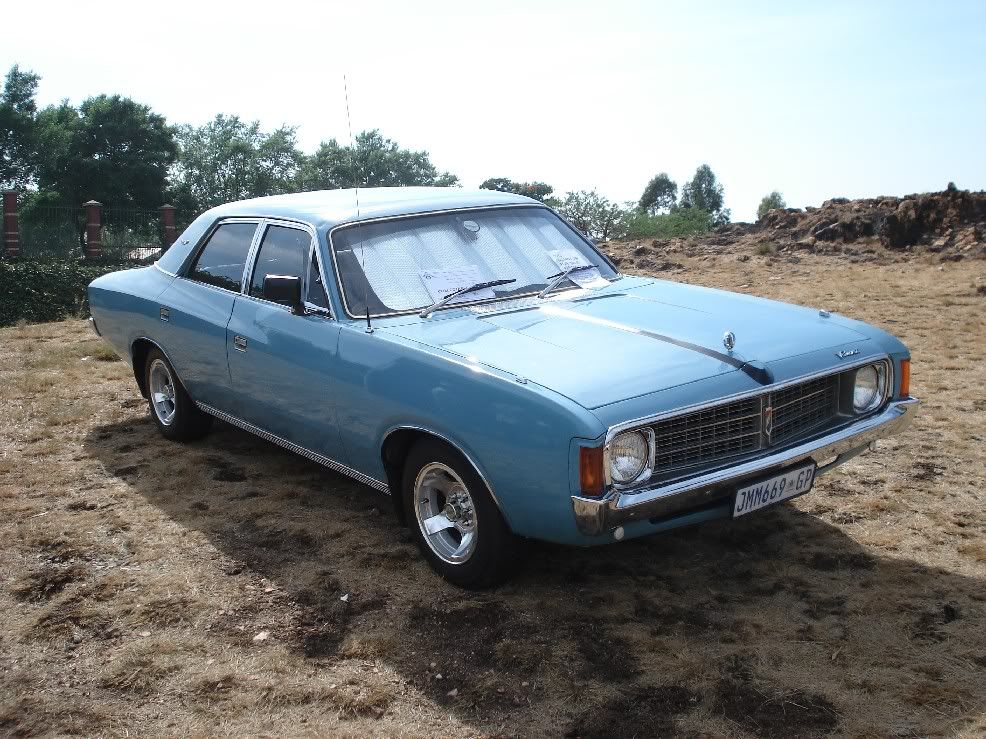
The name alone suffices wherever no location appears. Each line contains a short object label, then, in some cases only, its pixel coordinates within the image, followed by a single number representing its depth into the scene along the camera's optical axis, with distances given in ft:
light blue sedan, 12.03
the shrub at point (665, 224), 186.91
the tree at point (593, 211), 172.40
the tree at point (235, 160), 192.75
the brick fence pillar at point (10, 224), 96.27
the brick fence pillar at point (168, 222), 109.29
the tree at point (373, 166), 197.77
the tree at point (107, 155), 146.30
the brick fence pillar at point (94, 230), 99.46
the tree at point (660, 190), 333.01
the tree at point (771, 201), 316.89
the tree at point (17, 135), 147.13
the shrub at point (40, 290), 90.79
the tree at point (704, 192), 320.70
